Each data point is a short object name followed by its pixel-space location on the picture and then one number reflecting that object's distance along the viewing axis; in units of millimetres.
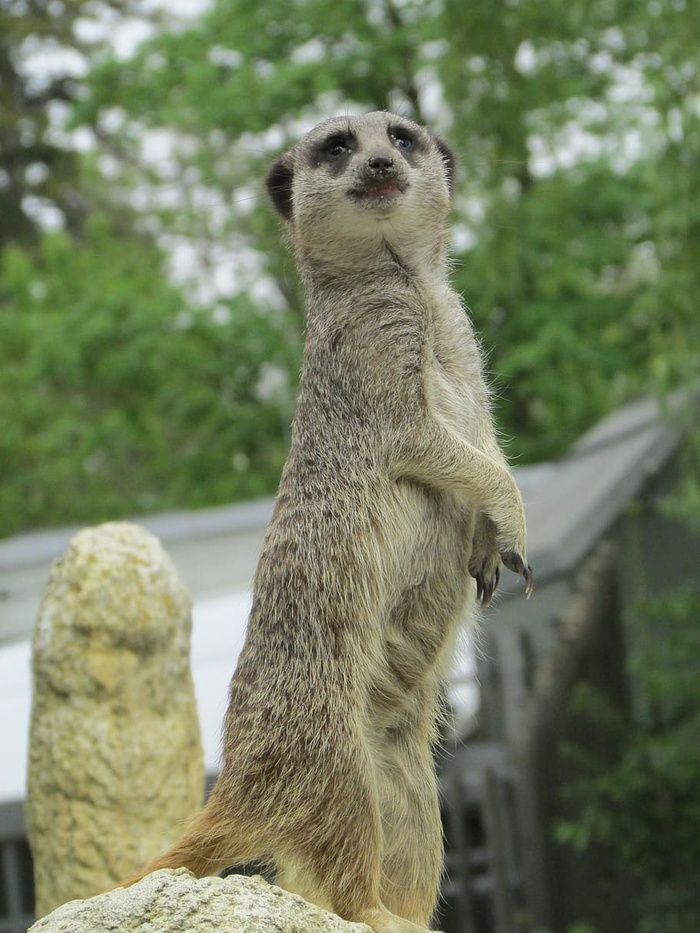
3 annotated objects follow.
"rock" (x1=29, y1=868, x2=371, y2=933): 4711
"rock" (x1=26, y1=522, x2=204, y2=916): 7316
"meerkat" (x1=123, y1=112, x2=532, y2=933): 5539
